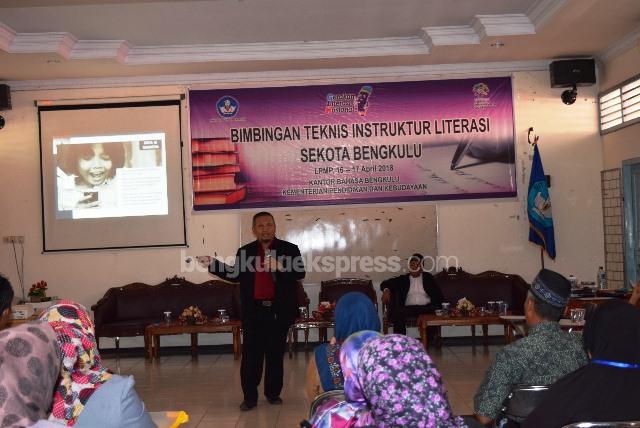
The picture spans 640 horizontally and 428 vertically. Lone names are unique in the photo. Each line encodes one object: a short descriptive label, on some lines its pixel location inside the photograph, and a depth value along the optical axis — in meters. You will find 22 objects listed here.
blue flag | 9.98
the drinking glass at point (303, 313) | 9.36
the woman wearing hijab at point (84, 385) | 2.49
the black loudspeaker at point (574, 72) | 9.84
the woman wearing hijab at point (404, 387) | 2.34
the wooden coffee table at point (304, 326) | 9.23
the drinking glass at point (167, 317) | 9.34
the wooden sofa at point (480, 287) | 9.92
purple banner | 10.20
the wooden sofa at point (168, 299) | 9.92
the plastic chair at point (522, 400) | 3.16
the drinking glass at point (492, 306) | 8.94
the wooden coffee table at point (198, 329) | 9.18
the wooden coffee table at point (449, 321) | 8.75
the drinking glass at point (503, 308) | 8.84
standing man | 6.57
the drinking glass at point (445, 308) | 8.95
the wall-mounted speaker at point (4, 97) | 10.01
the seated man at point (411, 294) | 9.41
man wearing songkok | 3.23
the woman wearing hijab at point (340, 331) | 3.57
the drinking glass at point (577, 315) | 5.96
